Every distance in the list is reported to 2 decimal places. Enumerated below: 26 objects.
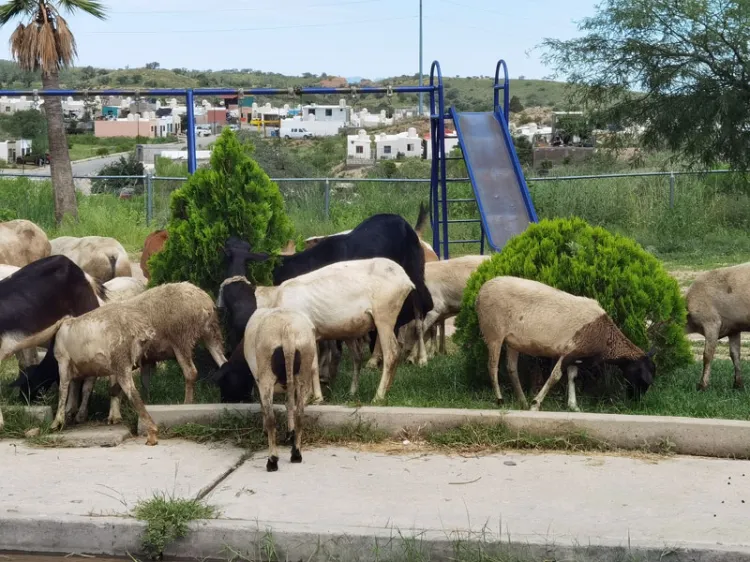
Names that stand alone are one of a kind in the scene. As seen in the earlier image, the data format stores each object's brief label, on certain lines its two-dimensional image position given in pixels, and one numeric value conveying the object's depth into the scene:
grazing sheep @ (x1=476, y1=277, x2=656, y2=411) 7.63
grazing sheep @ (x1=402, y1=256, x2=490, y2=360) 10.54
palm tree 24.64
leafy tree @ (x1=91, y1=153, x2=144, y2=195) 32.16
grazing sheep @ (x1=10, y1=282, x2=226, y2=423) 7.79
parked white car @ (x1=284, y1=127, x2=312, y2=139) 83.58
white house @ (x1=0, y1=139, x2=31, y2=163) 59.99
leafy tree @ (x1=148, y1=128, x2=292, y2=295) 9.22
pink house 96.44
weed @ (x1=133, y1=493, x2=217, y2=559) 5.58
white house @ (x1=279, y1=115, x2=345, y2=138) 86.75
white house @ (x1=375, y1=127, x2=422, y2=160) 57.77
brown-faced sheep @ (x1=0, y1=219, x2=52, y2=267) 11.52
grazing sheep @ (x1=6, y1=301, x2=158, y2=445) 7.42
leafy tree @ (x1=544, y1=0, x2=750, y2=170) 20.08
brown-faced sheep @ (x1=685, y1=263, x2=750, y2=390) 8.73
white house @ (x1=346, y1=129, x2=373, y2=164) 55.19
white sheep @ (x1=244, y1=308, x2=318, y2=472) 6.82
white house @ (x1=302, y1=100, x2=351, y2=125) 98.19
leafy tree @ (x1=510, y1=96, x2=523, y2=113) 96.46
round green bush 8.27
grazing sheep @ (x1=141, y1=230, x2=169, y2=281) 12.83
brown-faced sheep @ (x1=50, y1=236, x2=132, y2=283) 11.83
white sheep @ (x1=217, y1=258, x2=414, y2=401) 8.01
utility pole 63.83
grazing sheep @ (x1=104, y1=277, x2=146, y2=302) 9.68
